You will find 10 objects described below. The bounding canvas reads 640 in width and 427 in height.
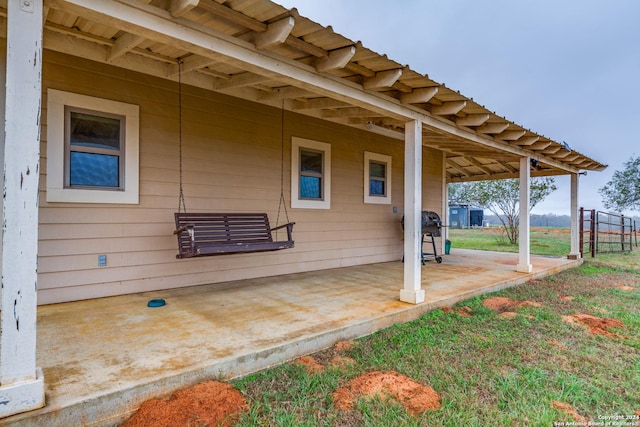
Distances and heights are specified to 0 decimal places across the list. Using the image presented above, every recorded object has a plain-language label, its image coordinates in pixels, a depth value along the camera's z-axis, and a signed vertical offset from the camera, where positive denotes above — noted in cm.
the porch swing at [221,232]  338 -21
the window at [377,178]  634 +71
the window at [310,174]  523 +65
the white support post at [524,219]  591 -4
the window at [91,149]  329 +65
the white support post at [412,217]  374 -1
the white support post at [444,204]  811 +29
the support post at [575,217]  811 +0
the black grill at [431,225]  657 -17
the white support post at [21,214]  159 +0
